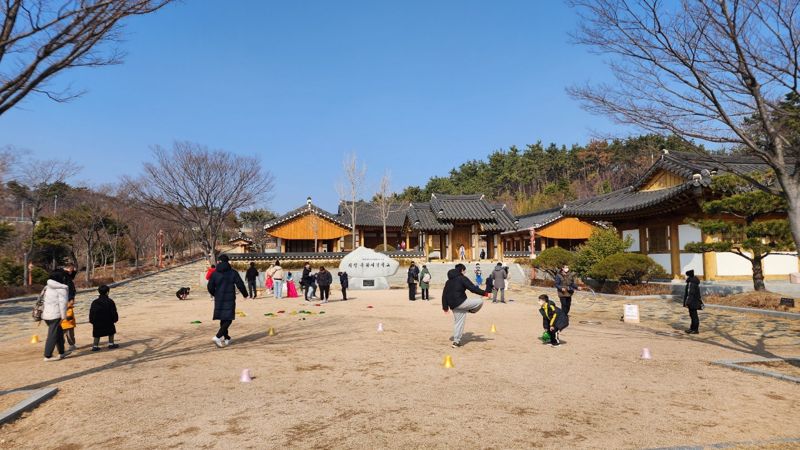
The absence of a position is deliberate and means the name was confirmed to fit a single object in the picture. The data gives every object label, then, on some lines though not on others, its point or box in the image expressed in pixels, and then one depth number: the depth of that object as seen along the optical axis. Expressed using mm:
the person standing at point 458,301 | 8734
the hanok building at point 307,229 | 40531
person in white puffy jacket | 7801
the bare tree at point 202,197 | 27000
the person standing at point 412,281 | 18891
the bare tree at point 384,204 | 40406
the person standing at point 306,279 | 18891
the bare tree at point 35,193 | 26733
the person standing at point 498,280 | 18017
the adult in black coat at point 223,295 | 8883
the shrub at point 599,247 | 20359
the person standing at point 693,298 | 10345
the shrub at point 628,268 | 18625
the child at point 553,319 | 8992
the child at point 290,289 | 20766
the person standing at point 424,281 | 19250
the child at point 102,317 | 8820
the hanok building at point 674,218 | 19484
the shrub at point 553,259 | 23312
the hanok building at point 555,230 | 43281
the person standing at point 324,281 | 17781
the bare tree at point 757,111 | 6242
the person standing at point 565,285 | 11805
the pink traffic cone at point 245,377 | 6371
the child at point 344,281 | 19306
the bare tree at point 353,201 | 38853
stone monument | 24484
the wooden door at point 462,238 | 41219
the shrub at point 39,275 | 27242
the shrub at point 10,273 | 26250
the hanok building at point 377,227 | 45281
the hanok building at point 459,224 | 39938
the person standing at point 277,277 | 20016
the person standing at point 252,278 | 20281
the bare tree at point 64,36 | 5469
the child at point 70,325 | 8547
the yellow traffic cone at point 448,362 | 7248
